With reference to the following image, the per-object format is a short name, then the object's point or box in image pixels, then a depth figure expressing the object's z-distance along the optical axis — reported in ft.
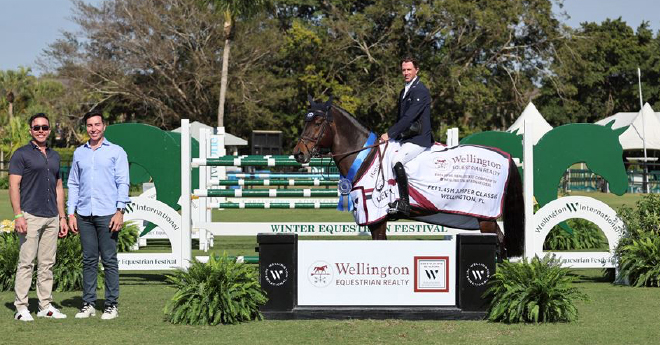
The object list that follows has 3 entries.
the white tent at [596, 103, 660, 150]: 149.48
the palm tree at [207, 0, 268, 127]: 140.05
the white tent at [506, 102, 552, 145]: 132.98
